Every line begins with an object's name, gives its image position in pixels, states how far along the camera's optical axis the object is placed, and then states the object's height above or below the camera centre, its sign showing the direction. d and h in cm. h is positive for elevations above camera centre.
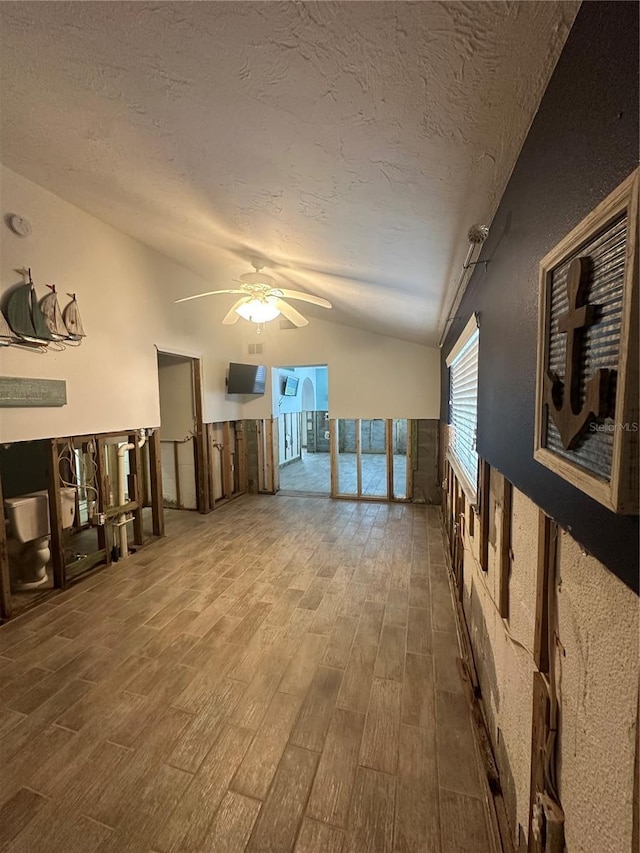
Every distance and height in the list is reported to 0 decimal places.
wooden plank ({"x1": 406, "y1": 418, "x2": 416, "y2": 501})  496 -67
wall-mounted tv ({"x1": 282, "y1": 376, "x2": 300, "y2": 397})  671 +45
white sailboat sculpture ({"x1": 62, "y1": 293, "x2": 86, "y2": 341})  264 +72
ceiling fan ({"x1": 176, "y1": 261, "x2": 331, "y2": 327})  267 +89
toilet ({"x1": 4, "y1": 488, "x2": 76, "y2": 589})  254 -98
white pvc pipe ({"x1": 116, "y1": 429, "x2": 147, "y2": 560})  329 -108
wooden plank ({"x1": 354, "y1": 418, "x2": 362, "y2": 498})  497 -58
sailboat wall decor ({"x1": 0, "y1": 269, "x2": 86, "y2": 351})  226 +66
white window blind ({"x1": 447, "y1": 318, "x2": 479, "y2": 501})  204 +0
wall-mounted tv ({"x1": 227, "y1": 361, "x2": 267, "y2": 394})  510 +46
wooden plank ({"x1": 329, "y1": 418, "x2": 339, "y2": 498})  516 -66
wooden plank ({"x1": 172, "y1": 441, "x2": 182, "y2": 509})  483 -75
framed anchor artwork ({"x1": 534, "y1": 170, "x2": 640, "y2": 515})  43 +8
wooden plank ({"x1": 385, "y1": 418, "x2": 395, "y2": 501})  491 -64
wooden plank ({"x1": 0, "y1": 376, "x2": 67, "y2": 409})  228 +14
